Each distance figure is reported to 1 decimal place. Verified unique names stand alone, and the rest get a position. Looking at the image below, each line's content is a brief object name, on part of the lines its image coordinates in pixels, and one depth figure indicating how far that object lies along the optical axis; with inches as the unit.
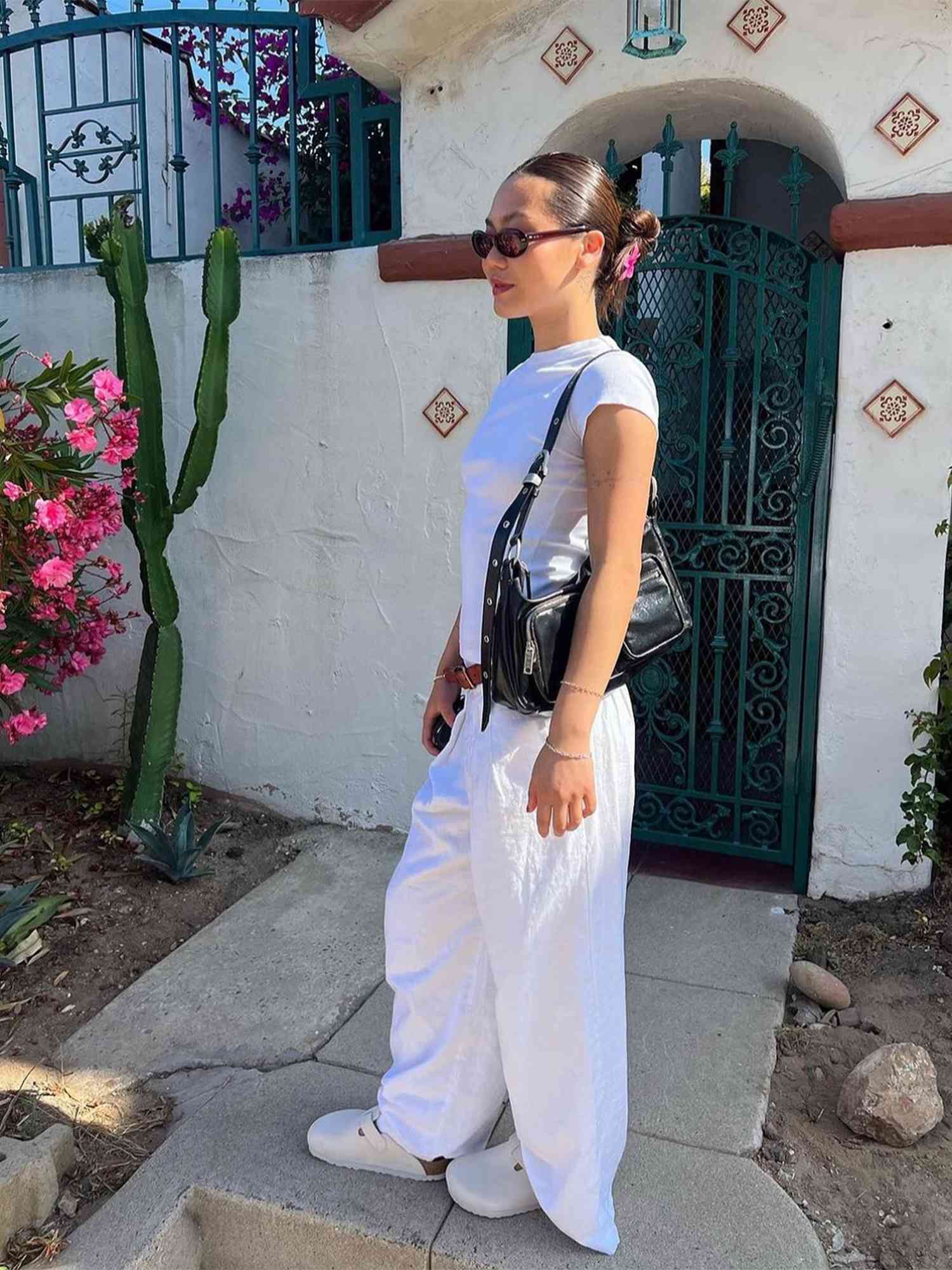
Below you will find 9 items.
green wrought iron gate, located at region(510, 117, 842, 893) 144.0
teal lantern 127.0
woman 67.7
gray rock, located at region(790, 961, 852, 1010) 120.1
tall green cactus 150.7
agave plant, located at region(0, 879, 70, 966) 128.3
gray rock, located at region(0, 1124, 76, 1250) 87.3
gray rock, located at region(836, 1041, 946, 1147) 96.3
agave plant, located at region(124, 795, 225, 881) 149.1
